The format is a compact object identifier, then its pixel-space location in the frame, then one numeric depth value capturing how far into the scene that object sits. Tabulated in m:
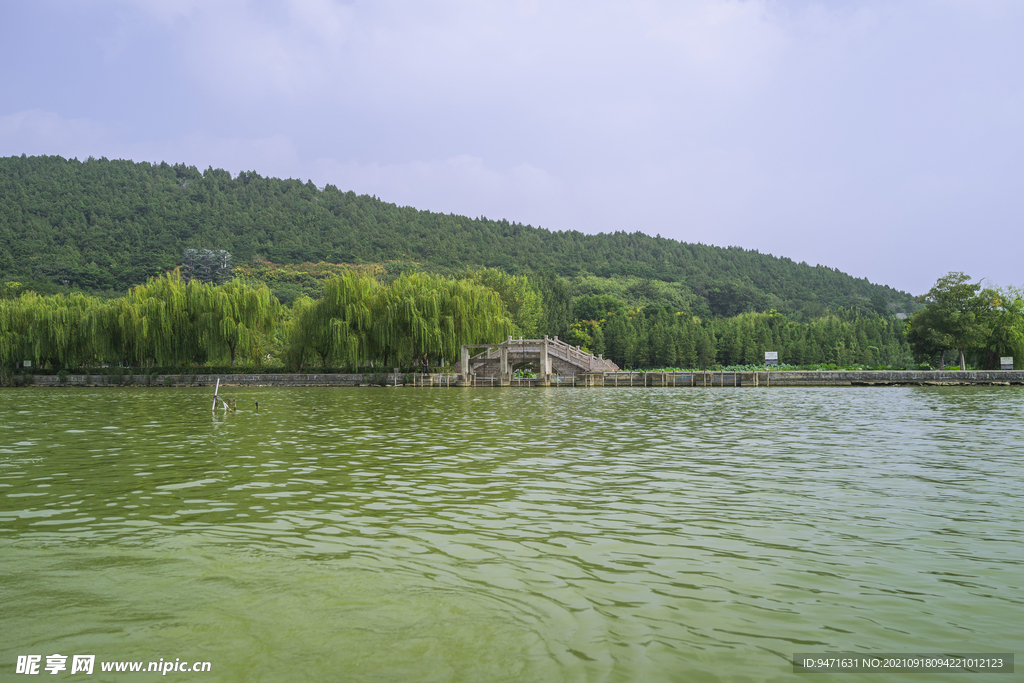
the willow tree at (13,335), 47.41
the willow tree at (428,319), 46.47
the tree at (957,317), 49.03
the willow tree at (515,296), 67.94
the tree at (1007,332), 48.88
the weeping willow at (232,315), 46.47
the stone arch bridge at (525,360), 48.44
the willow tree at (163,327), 46.12
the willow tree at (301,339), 48.77
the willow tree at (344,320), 46.00
